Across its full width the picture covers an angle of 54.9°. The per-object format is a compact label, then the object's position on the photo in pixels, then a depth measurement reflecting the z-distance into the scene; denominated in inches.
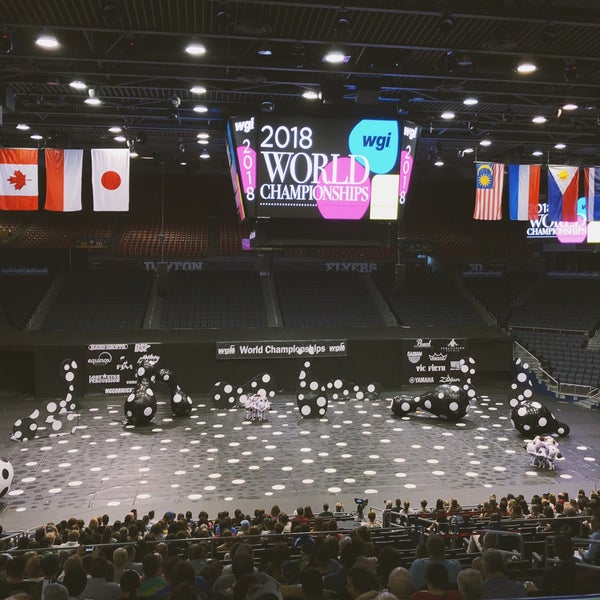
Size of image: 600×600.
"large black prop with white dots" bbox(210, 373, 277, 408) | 812.0
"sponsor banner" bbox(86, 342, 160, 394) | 864.3
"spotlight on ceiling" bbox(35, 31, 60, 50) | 381.7
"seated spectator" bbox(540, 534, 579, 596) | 189.0
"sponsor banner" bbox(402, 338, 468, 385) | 954.1
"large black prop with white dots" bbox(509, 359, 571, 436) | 669.3
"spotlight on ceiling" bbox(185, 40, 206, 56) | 394.3
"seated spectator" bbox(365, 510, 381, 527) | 372.2
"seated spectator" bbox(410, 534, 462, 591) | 211.2
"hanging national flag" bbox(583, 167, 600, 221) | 636.7
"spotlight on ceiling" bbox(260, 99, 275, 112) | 478.4
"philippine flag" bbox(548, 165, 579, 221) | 626.5
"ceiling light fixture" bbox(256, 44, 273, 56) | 419.2
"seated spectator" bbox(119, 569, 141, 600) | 184.2
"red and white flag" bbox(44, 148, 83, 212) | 553.0
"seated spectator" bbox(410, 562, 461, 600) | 169.2
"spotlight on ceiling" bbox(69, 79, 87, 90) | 487.2
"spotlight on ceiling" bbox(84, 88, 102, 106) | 528.9
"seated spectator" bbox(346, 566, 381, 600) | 167.8
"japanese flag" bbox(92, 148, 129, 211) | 559.5
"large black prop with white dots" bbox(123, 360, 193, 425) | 714.4
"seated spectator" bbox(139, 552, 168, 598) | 194.2
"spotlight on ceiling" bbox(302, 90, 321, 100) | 514.3
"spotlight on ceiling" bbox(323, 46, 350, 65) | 394.6
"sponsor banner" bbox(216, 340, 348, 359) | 904.9
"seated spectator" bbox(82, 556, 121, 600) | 202.4
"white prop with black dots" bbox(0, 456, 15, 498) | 475.2
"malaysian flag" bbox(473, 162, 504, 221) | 642.2
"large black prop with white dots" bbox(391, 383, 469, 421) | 745.6
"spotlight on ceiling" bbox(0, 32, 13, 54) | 383.4
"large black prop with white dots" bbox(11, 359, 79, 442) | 653.9
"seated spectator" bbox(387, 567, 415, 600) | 172.9
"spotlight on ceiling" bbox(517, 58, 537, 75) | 435.8
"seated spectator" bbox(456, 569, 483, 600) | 164.6
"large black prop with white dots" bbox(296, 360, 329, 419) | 761.0
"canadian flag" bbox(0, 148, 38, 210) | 537.3
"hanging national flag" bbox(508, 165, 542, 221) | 634.2
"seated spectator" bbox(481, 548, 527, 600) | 181.8
